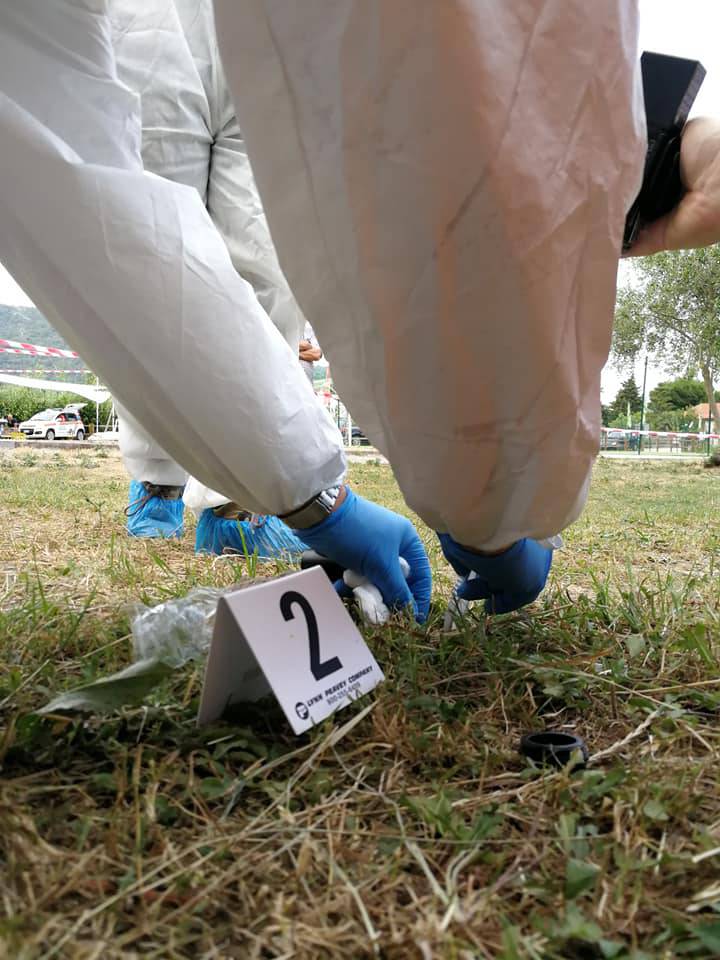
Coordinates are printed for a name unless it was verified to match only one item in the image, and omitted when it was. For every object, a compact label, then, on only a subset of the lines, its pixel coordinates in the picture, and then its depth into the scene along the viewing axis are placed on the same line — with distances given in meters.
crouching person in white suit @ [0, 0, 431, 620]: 0.76
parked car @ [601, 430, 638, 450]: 26.67
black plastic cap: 0.64
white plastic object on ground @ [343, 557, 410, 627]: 1.06
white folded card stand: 0.66
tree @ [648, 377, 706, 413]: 51.59
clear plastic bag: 0.83
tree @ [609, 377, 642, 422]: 46.53
